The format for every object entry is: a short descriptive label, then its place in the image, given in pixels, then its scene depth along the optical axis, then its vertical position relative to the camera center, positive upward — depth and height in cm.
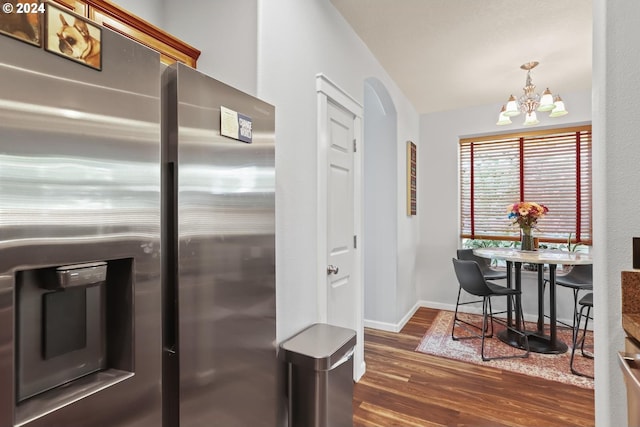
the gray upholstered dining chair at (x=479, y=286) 298 -73
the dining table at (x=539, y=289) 292 -77
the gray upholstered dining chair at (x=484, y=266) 362 -66
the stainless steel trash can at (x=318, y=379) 155 -84
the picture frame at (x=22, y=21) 59 +37
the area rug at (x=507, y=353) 261 -132
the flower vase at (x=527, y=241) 338 -32
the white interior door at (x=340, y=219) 220 -5
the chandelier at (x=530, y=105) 288 +98
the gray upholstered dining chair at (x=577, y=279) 305 -68
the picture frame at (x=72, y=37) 65 +38
